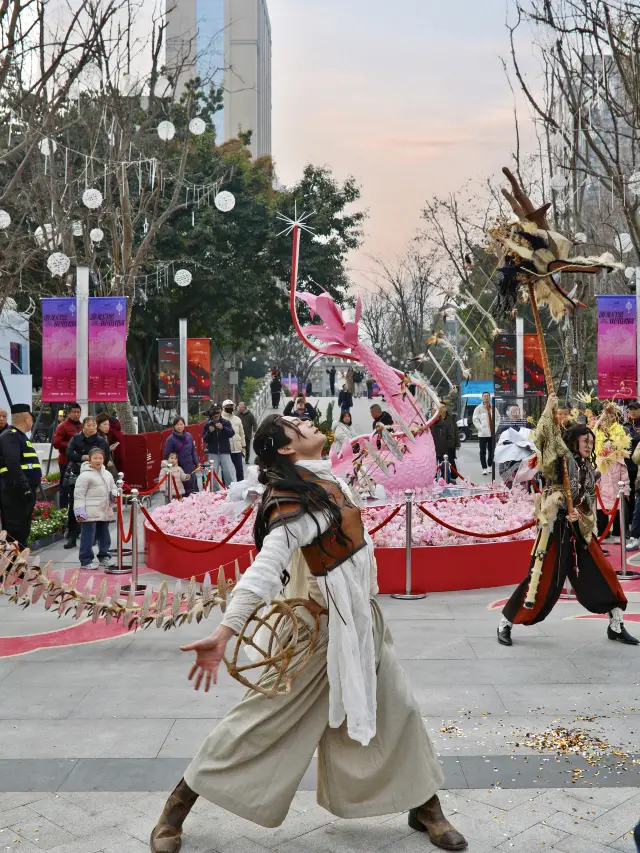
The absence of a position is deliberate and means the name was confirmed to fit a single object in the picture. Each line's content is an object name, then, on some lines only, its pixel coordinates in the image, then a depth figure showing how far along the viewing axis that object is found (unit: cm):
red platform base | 888
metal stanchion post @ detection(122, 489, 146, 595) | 861
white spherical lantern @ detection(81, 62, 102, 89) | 1670
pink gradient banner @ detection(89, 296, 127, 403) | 1474
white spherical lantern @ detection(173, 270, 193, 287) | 2288
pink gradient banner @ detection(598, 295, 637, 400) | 1633
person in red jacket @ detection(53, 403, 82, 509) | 1185
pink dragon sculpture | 1074
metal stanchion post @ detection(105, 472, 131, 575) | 953
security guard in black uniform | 909
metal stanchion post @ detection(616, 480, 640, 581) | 886
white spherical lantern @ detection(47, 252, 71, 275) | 1647
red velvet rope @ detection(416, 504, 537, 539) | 851
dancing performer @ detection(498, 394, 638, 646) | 652
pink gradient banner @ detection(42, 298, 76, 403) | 1437
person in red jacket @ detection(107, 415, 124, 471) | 1309
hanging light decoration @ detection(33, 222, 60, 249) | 1862
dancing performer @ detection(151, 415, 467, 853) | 352
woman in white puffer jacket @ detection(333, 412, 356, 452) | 1105
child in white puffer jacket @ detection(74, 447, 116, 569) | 975
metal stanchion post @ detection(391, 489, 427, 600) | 869
